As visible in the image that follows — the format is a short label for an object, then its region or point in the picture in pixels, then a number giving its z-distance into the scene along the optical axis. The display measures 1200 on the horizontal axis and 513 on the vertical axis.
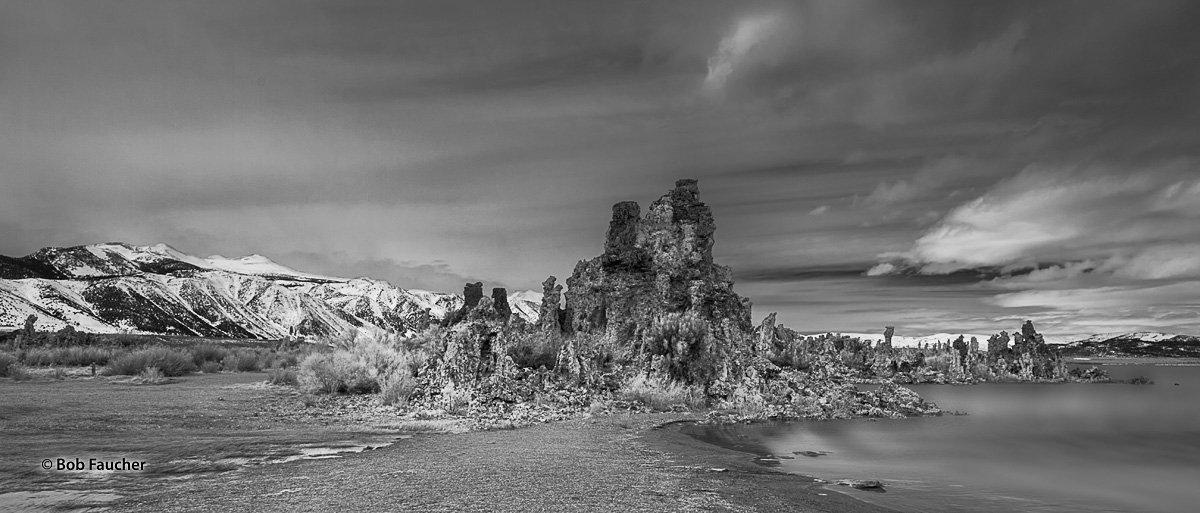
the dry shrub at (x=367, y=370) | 18.89
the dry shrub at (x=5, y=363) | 23.50
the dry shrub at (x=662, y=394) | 20.39
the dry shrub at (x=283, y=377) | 25.03
